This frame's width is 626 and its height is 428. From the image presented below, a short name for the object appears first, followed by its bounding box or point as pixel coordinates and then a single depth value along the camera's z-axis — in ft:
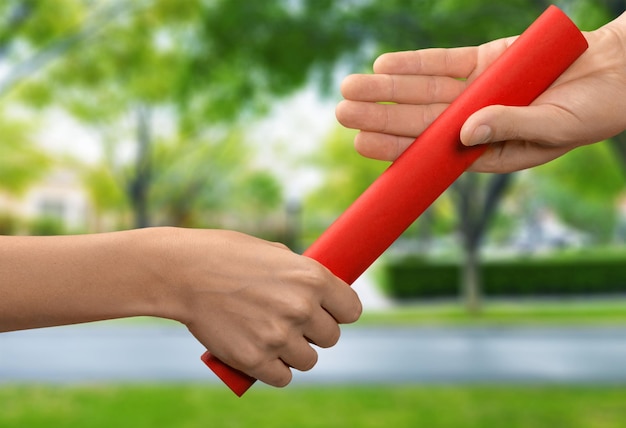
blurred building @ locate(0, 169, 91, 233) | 110.52
